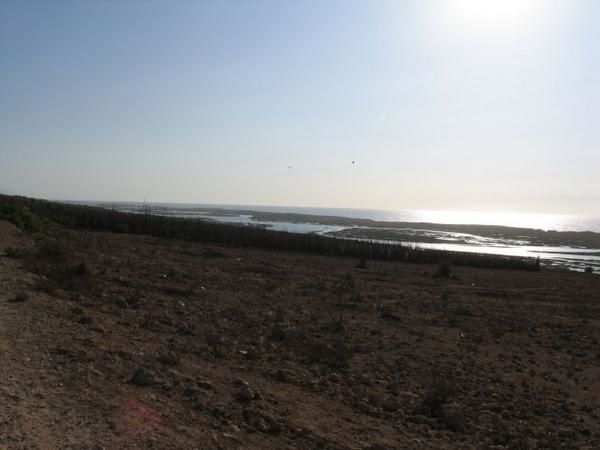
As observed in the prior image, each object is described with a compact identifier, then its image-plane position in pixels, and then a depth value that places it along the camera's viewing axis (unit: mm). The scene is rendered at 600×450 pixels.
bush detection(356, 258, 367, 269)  27203
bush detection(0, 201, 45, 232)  21702
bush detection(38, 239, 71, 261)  13344
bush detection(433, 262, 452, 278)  25047
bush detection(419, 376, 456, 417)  6088
